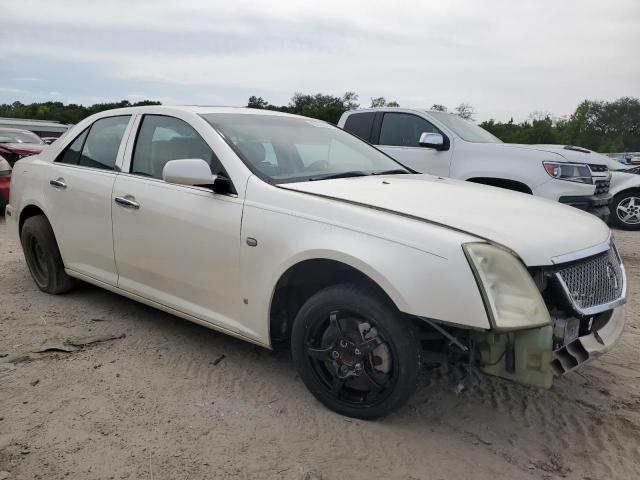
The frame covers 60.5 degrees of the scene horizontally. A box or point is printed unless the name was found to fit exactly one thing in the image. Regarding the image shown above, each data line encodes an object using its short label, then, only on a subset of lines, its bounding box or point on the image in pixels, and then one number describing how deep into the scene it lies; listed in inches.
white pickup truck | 257.6
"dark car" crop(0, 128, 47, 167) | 450.0
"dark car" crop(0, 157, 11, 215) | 350.9
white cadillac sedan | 95.3
